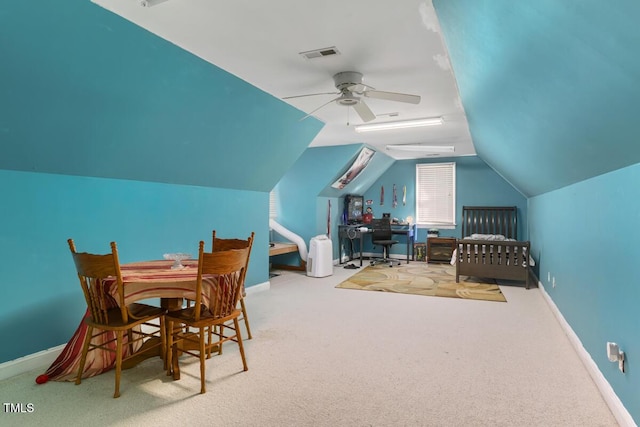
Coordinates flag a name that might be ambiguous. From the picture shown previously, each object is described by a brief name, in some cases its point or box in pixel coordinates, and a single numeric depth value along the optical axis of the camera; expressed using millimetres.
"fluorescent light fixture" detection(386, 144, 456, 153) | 7092
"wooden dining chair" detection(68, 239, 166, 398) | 2352
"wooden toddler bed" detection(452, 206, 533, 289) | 5835
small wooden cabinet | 8445
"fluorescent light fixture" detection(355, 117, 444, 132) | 5308
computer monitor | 8864
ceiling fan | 3389
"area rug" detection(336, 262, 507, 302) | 5492
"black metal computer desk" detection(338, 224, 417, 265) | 8253
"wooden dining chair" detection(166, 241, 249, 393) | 2498
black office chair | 8305
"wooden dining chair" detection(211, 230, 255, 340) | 3448
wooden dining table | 2457
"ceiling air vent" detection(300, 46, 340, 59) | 2975
